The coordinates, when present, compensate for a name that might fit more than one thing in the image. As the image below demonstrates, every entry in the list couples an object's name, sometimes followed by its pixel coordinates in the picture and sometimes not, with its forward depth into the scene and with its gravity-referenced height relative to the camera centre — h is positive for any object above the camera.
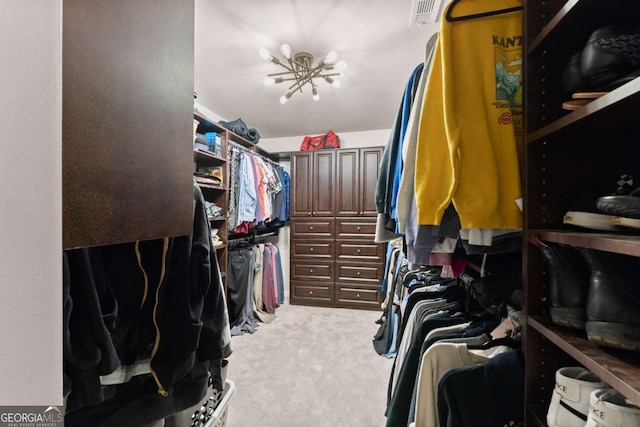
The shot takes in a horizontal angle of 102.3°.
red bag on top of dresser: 3.58 +1.02
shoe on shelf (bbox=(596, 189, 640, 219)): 0.44 +0.02
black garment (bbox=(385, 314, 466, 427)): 0.96 -0.64
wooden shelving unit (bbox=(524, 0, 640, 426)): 0.65 +0.13
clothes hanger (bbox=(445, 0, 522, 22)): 0.73 +0.58
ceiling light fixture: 1.77 +1.11
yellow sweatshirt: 0.70 +0.26
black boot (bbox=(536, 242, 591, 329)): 0.57 -0.16
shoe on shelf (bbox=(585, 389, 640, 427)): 0.42 -0.34
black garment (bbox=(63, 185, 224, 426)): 0.65 -0.29
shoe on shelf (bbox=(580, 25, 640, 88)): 0.47 +0.30
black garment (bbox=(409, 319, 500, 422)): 0.91 -0.44
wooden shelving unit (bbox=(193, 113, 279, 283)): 2.60 +0.25
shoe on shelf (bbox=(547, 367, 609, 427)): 0.51 -0.38
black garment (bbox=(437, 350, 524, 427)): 0.69 -0.48
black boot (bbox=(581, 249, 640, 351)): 0.47 -0.16
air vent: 1.36 +1.12
